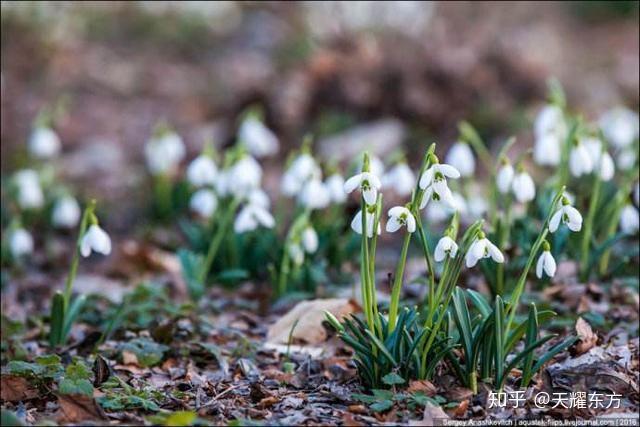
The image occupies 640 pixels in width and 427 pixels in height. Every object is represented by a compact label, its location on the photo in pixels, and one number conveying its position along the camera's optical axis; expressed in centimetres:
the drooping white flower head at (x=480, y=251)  474
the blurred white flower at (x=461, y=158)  802
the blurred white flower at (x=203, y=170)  876
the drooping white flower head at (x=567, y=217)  479
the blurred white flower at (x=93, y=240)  607
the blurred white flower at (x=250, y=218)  788
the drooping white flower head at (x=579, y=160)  688
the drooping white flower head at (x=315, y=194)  782
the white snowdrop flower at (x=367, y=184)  473
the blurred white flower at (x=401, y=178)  780
